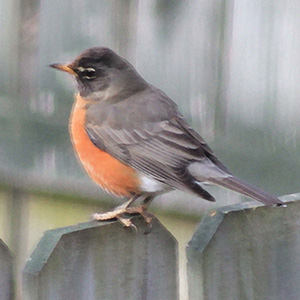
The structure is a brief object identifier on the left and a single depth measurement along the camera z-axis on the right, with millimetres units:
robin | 7863
